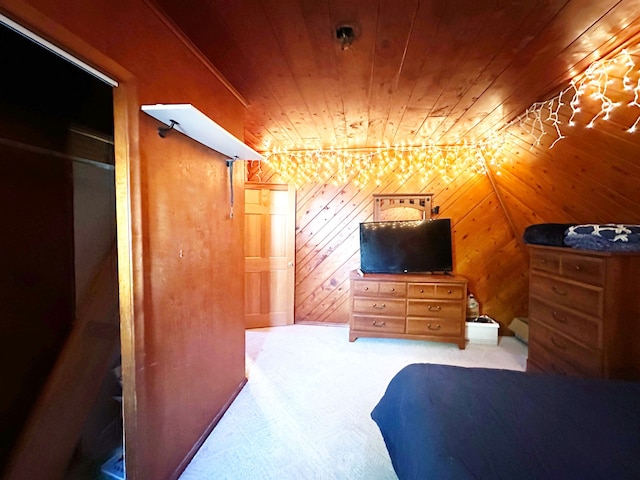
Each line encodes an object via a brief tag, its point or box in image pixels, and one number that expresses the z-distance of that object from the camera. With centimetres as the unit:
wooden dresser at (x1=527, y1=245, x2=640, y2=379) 152
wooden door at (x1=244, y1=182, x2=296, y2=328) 347
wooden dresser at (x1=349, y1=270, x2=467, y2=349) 288
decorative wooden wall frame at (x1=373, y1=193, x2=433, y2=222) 336
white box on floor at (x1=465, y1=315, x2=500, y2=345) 298
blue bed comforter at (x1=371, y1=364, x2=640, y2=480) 80
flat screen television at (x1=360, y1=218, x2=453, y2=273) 318
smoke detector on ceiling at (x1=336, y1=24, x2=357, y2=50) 126
